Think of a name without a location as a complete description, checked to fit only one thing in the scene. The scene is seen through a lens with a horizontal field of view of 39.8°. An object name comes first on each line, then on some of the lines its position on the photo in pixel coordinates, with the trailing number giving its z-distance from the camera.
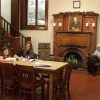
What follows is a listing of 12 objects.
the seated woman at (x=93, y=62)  4.65
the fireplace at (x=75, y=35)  5.09
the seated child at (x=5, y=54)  3.35
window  5.78
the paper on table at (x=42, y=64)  2.77
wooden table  2.60
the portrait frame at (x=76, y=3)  5.29
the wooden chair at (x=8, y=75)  2.72
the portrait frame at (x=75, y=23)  5.17
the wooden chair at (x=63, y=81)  2.78
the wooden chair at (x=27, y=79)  2.56
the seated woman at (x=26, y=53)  3.74
